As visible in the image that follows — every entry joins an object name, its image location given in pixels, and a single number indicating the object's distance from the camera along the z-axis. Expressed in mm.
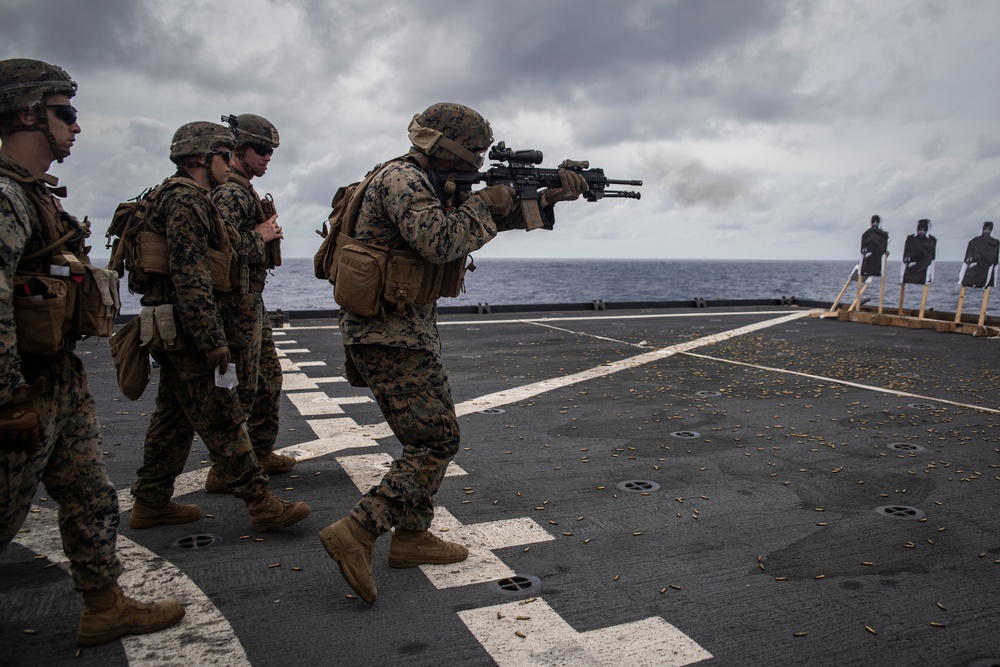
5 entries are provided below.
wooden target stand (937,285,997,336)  13336
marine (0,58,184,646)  2494
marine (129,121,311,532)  3711
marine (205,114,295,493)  4316
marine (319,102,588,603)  3346
